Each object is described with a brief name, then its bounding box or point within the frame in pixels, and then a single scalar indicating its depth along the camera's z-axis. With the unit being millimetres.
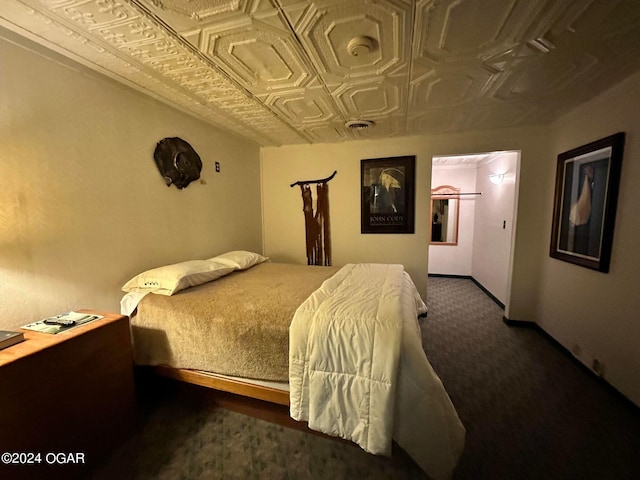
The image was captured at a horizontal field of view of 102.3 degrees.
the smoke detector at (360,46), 1408
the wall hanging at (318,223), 3627
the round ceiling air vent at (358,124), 2684
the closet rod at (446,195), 5145
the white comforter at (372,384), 1205
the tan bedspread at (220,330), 1496
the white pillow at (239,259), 2541
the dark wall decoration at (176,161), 2246
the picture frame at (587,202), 1918
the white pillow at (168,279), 1871
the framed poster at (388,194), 3281
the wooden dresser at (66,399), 1069
